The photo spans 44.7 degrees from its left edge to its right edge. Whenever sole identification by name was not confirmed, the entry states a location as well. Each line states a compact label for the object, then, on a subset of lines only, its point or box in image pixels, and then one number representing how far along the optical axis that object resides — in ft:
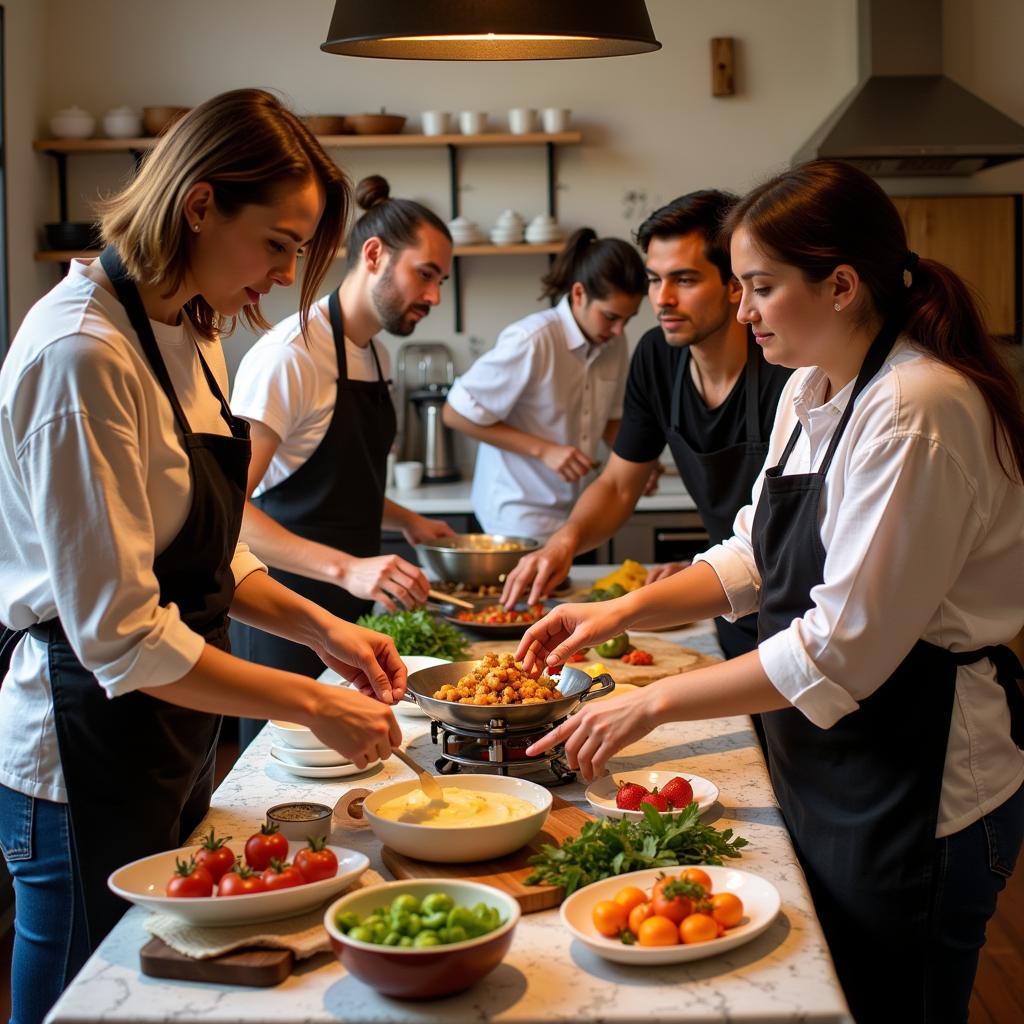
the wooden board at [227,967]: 4.30
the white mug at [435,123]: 17.52
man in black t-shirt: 9.48
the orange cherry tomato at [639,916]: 4.42
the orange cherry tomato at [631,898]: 4.51
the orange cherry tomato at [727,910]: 4.47
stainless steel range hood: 15.92
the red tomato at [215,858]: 4.72
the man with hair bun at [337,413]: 9.96
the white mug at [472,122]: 17.48
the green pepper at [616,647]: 8.60
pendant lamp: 6.07
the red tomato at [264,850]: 4.83
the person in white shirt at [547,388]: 13.61
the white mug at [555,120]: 17.40
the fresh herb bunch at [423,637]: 8.44
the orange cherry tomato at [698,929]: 4.35
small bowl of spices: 5.34
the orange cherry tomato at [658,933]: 4.33
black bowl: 17.34
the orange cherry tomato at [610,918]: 4.45
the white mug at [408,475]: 17.34
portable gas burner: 6.12
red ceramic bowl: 4.02
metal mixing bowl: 9.99
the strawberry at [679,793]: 5.64
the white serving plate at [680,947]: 4.30
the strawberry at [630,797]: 5.66
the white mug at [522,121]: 17.40
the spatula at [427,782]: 5.51
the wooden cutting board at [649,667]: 8.11
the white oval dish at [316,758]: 6.33
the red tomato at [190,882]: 4.56
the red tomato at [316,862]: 4.75
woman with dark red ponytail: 5.19
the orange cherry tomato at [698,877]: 4.61
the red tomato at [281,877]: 4.62
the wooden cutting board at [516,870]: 4.82
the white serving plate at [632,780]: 5.66
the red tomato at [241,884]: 4.58
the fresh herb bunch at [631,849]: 4.91
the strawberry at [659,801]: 5.58
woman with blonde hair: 4.73
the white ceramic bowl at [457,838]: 5.00
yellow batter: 5.28
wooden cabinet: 17.62
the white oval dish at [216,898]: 4.48
